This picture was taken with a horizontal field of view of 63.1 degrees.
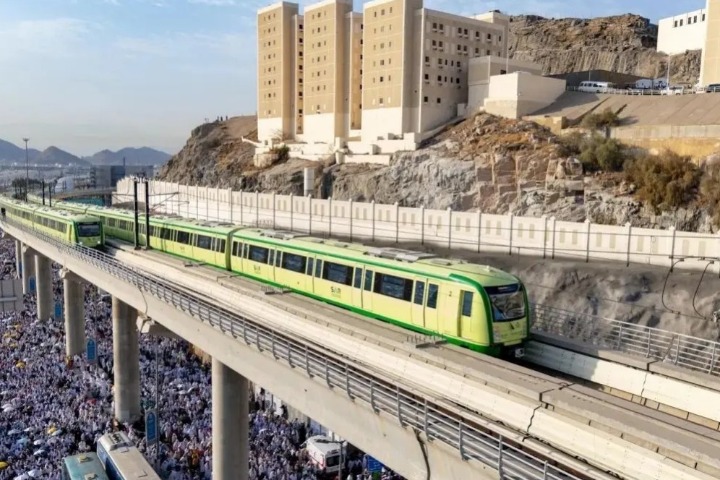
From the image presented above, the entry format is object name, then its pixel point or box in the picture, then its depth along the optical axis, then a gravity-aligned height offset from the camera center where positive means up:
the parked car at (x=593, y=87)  62.93 +9.89
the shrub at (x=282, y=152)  72.38 +2.61
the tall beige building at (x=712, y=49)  60.41 +13.54
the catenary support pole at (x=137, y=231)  33.85 -3.64
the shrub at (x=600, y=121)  49.19 +4.83
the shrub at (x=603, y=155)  43.56 +1.69
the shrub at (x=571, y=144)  46.41 +2.69
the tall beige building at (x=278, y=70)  80.50 +14.35
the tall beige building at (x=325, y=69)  71.31 +13.02
